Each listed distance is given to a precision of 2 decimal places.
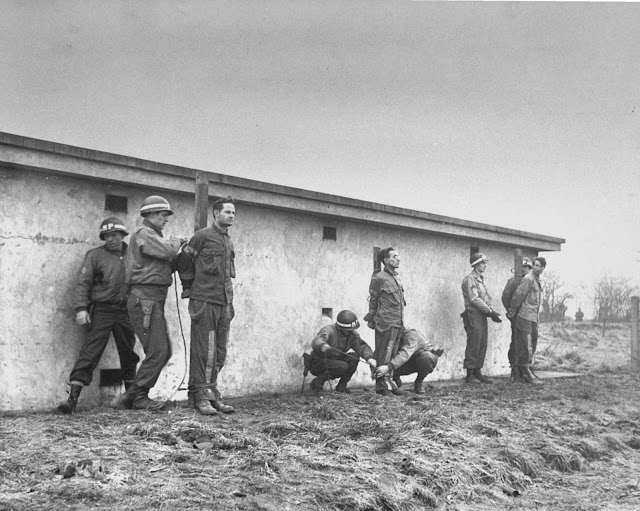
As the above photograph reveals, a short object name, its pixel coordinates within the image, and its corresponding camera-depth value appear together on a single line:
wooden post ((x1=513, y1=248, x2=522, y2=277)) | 11.19
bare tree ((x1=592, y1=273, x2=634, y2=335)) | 34.50
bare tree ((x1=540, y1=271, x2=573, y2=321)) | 32.75
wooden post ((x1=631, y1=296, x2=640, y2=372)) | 13.62
